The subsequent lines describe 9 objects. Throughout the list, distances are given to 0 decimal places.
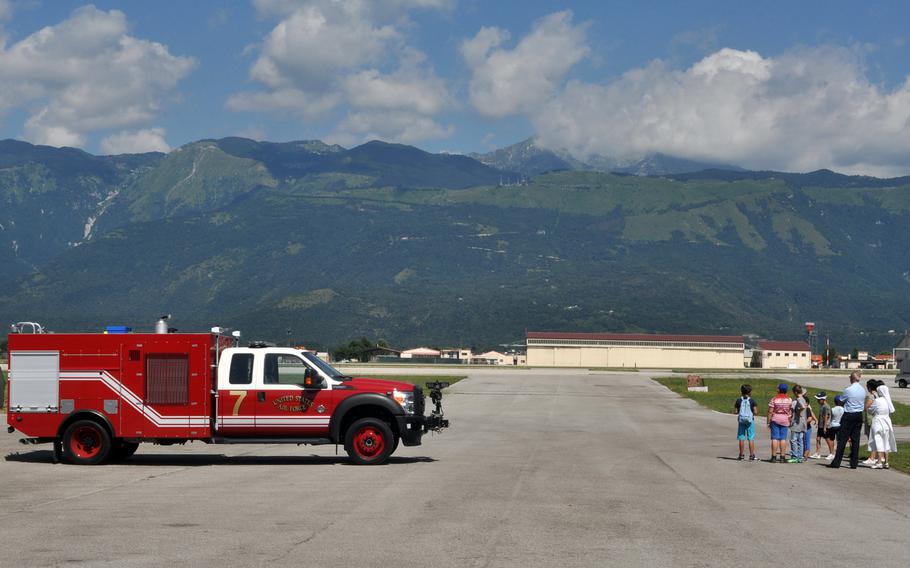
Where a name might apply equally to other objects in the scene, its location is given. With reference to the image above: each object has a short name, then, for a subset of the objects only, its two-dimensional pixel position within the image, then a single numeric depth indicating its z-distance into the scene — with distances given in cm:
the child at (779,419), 2508
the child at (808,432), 2609
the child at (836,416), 2572
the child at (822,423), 2676
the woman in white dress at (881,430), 2477
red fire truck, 2272
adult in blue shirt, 2466
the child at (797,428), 2570
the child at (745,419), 2541
